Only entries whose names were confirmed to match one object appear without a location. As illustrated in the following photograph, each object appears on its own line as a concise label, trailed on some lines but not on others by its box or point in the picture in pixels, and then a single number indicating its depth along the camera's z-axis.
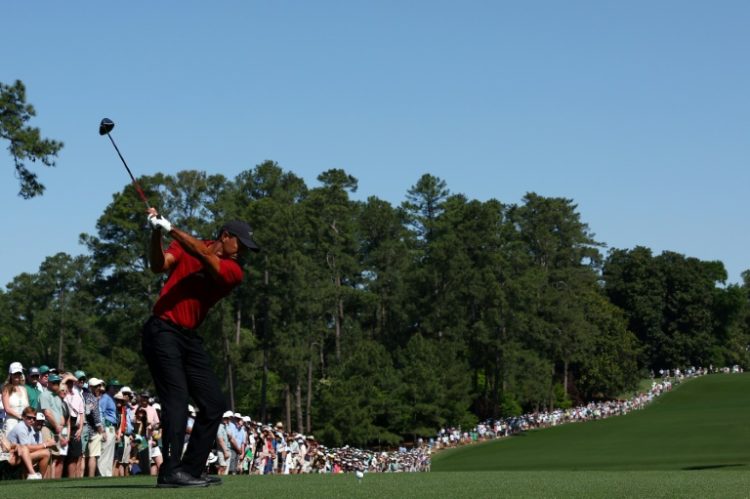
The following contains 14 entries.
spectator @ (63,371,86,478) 18.16
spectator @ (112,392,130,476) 20.52
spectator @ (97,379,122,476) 19.27
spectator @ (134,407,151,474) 21.25
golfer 9.78
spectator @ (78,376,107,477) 18.83
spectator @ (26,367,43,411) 17.53
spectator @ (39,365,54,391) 18.16
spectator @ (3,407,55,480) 16.14
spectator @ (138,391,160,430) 21.89
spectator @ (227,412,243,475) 24.70
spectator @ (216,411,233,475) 23.75
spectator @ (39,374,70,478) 17.34
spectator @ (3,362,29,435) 16.39
